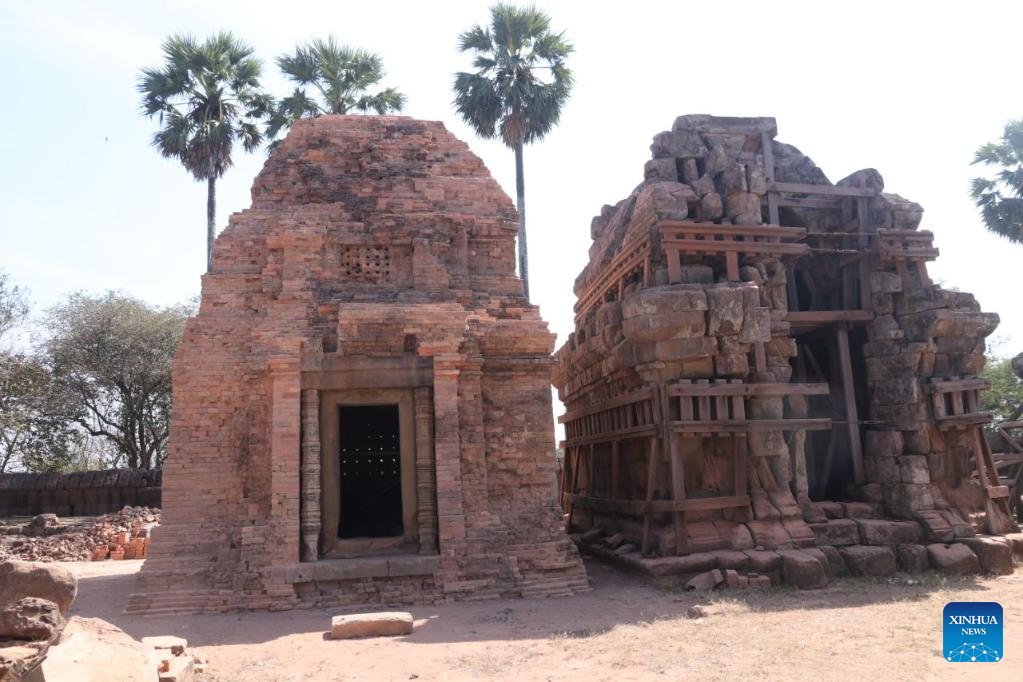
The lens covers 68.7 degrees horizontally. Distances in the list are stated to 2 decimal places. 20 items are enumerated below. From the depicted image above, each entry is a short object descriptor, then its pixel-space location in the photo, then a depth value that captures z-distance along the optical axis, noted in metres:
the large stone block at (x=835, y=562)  11.12
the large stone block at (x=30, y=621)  3.95
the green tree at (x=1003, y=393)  28.69
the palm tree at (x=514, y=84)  22.42
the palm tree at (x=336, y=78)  23.47
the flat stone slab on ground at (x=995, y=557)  11.46
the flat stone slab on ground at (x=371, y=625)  8.10
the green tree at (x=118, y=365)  26.91
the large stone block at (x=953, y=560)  11.21
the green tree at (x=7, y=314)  25.42
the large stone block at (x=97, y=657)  4.61
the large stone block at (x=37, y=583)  4.10
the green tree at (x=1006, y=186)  22.48
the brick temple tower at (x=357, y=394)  9.91
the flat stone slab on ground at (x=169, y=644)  6.78
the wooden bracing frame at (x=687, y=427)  11.30
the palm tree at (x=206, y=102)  23.27
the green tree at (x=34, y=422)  24.33
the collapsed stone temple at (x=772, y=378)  11.42
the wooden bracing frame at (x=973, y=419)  12.52
